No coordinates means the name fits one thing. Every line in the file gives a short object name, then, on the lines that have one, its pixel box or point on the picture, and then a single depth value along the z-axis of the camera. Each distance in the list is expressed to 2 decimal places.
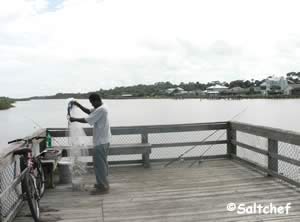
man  5.83
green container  7.23
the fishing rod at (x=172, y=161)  7.90
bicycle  4.49
